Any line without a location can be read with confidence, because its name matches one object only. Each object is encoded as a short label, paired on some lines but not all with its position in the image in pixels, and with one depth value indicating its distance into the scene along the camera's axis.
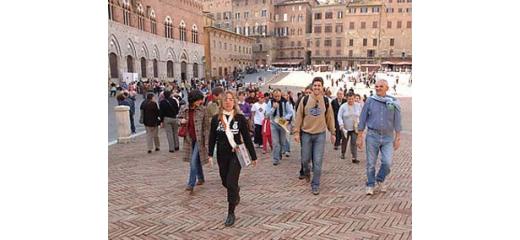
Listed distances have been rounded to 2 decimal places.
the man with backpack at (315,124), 4.88
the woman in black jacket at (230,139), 3.89
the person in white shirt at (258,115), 7.81
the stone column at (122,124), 9.27
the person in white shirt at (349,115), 6.68
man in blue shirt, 4.58
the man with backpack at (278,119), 6.95
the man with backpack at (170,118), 8.09
